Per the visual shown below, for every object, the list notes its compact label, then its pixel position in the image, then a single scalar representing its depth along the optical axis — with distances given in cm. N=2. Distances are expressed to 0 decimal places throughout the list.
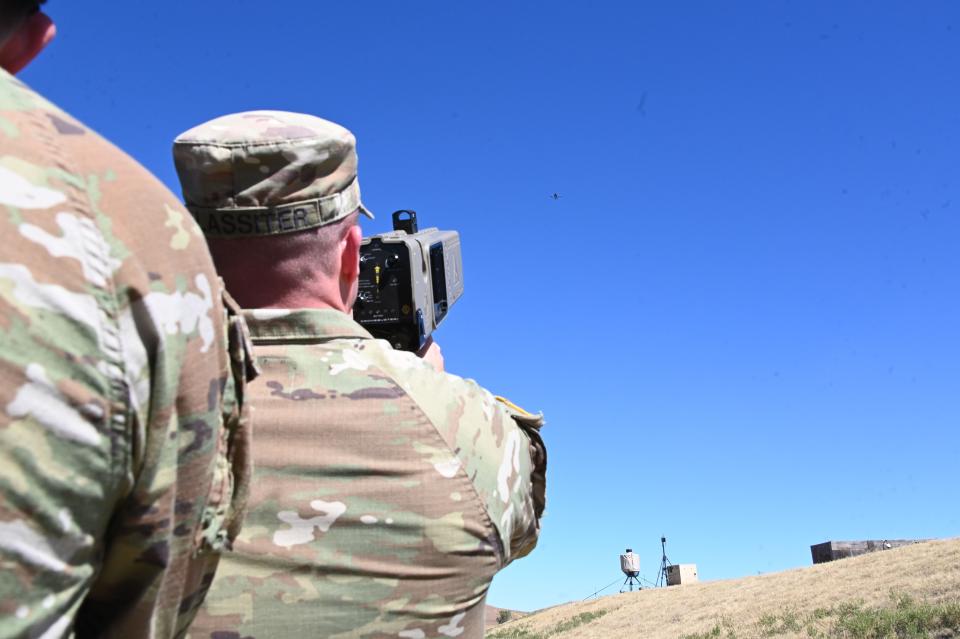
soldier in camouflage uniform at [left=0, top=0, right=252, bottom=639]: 102
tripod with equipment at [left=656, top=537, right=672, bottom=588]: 4446
